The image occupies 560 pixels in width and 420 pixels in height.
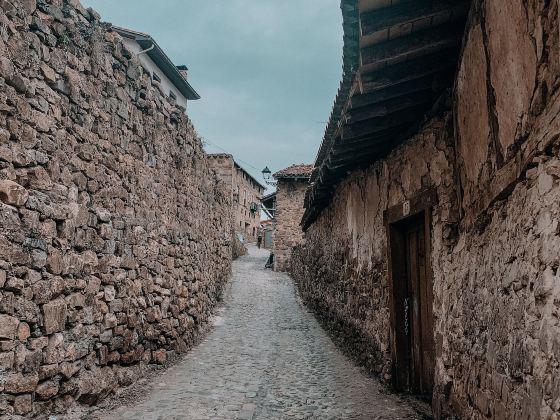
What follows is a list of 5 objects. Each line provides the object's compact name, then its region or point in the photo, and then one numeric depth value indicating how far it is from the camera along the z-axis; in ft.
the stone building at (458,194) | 6.72
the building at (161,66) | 45.24
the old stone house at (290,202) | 67.41
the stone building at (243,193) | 92.84
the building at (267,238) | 102.51
